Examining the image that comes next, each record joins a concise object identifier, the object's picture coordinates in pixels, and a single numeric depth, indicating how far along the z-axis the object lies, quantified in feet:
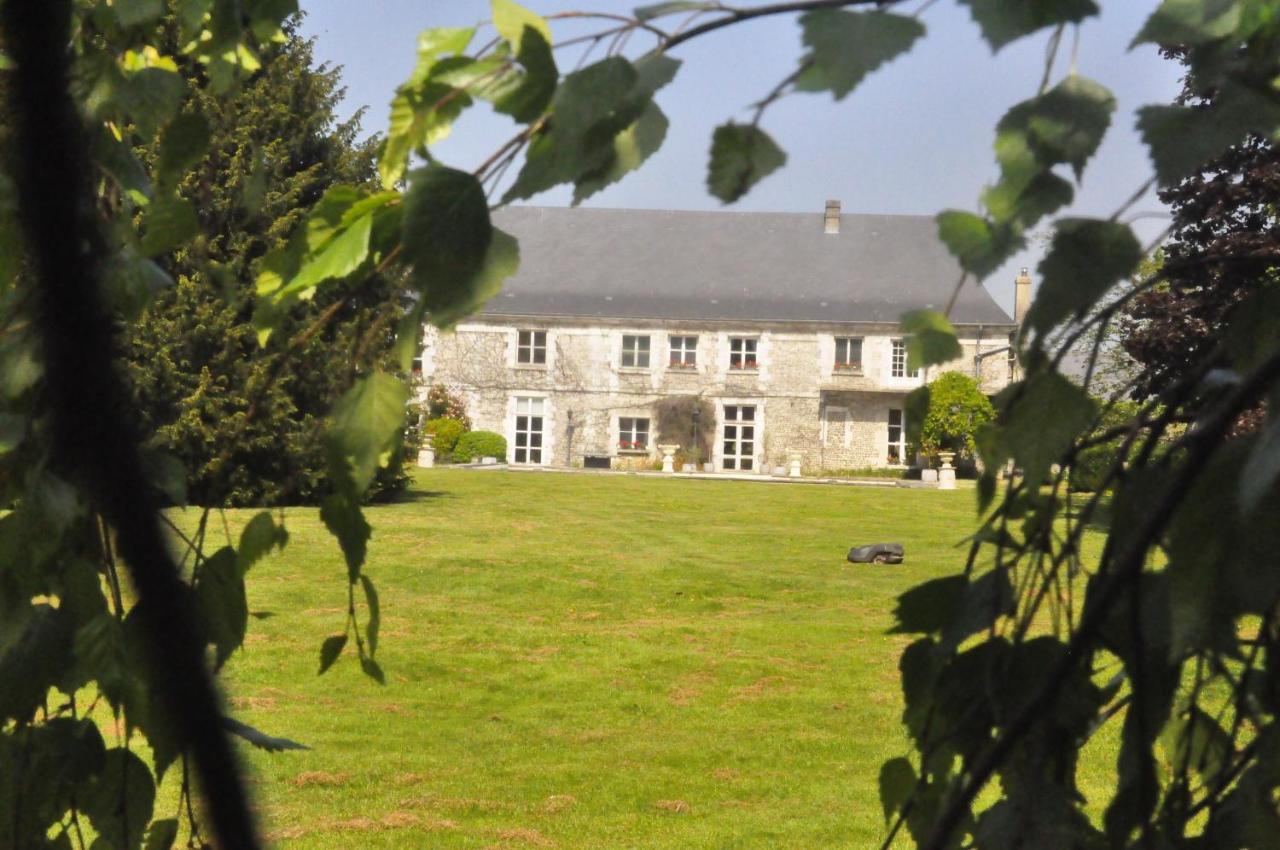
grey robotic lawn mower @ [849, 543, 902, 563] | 49.11
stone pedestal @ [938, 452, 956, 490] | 93.57
